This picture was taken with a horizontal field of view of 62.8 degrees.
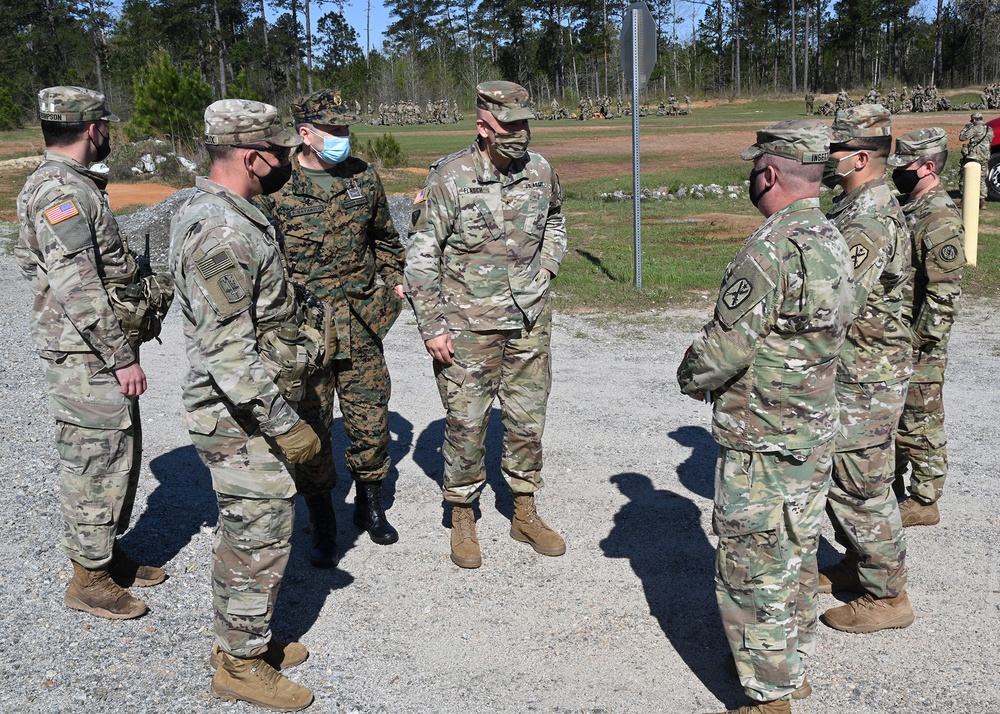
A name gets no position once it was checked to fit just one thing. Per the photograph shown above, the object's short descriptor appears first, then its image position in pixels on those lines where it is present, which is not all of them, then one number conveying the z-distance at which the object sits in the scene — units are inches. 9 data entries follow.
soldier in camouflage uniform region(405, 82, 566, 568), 160.7
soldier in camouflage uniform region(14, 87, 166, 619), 141.0
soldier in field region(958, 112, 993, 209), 541.3
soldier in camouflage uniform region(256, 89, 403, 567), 165.0
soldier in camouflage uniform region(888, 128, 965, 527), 164.1
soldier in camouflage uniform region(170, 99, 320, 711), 112.6
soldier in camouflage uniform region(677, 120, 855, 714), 107.6
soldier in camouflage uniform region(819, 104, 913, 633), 138.4
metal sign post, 361.1
